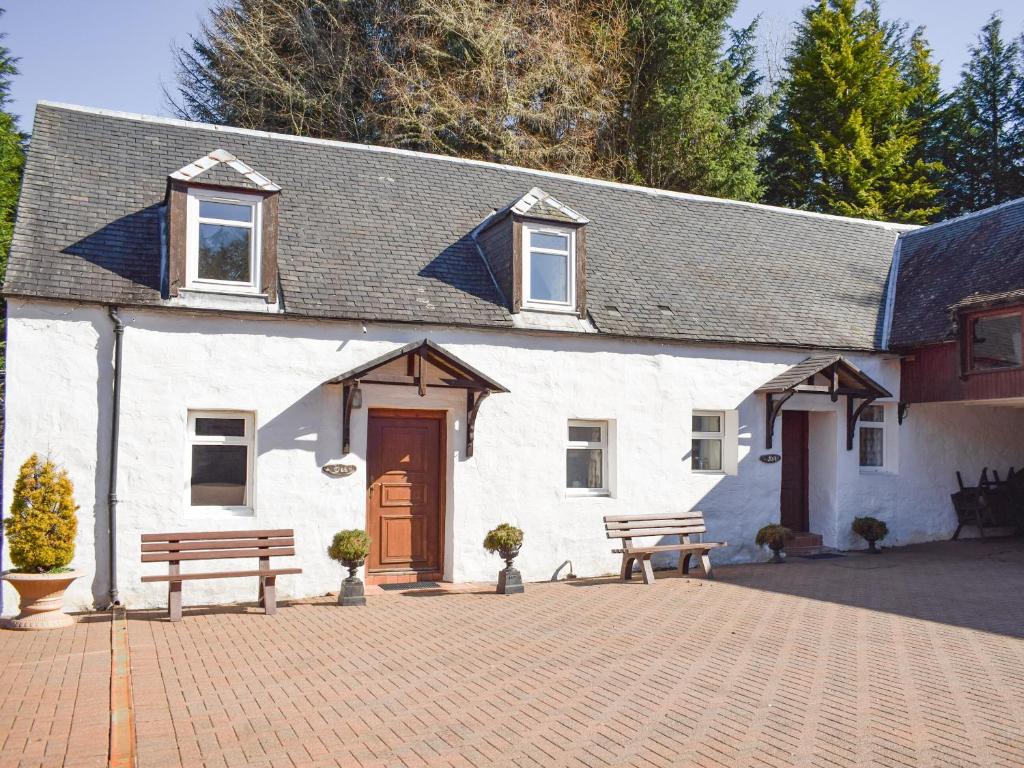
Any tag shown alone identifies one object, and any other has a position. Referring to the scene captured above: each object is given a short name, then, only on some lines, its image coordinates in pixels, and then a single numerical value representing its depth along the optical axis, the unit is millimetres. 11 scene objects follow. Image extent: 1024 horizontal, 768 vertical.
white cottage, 11781
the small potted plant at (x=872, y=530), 16531
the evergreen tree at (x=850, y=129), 30234
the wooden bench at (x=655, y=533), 13500
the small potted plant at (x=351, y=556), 11852
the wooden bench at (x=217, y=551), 10758
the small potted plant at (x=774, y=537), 15500
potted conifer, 10273
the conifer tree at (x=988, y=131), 32719
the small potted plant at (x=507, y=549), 12758
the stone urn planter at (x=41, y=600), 10188
